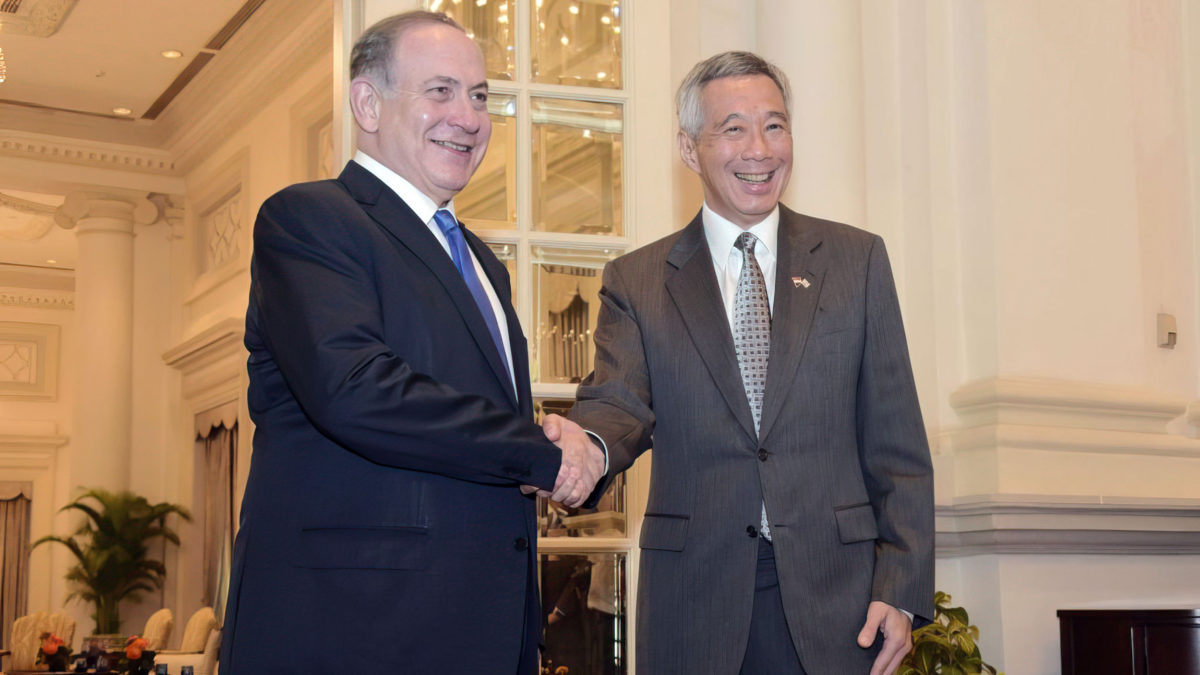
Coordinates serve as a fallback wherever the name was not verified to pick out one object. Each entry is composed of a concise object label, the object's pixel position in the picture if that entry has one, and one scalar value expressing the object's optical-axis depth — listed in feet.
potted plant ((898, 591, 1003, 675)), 12.17
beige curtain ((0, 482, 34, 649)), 54.29
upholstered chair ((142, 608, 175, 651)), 33.91
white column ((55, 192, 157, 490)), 41.42
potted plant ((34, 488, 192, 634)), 40.01
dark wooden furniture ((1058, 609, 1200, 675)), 11.58
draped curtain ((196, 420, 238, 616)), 37.22
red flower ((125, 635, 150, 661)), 22.80
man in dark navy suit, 6.20
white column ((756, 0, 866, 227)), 13.65
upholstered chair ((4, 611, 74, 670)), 33.86
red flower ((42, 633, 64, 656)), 25.98
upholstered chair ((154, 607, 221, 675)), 29.81
